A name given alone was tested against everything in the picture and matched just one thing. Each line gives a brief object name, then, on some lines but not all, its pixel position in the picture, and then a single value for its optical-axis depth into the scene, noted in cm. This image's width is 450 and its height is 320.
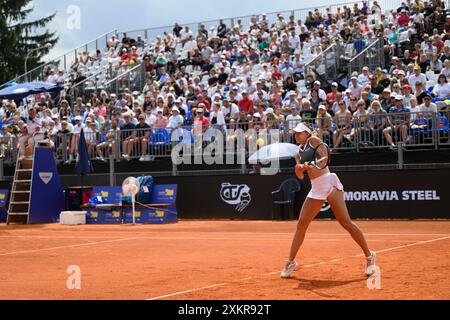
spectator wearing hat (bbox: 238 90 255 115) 2728
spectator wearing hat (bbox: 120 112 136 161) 2727
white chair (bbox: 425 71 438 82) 2559
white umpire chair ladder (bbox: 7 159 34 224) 2617
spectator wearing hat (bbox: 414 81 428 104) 2359
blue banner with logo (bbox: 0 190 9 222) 2775
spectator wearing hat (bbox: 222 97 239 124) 2656
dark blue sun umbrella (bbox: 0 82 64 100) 3056
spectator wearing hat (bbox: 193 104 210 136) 2548
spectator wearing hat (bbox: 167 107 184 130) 2722
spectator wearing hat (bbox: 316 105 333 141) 2367
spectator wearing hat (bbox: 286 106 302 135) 2430
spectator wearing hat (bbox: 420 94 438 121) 2216
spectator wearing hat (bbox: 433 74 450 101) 2386
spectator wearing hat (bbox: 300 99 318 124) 2489
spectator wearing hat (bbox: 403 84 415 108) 2361
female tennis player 1161
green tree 6712
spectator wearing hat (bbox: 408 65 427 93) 2533
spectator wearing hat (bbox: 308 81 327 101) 2600
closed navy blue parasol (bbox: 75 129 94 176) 2656
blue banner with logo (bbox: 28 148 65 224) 2584
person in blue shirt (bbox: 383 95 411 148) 2266
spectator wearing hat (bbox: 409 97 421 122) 2256
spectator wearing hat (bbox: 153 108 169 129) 2744
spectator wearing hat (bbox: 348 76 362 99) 2586
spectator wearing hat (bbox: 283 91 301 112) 2584
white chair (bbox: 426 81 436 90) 2528
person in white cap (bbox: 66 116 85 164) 2861
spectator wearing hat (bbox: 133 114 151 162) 2698
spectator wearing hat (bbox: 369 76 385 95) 2570
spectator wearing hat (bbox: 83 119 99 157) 2847
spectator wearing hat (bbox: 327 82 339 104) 2555
